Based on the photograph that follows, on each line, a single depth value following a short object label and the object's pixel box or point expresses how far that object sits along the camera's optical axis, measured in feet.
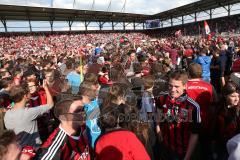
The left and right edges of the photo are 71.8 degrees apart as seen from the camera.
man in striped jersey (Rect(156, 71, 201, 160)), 5.91
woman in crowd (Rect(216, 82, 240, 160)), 6.84
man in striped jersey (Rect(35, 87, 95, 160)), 4.85
